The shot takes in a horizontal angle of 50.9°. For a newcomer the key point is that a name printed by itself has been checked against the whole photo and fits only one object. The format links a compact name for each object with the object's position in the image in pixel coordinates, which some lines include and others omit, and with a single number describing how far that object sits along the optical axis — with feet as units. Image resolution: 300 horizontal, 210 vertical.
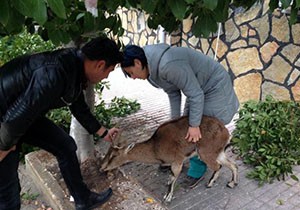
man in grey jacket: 8.50
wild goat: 9.93
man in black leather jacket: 6.12
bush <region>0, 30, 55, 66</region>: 14.97
